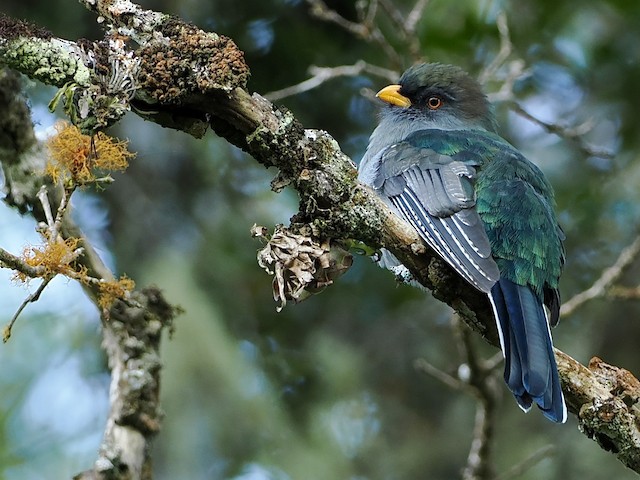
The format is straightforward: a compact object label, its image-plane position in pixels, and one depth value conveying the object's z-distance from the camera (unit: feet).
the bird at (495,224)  20.95
